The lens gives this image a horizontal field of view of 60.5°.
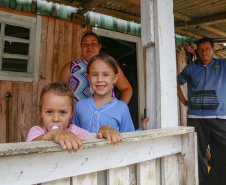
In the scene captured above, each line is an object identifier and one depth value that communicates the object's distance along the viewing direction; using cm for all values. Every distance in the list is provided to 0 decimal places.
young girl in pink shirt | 132
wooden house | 88
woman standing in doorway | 215
